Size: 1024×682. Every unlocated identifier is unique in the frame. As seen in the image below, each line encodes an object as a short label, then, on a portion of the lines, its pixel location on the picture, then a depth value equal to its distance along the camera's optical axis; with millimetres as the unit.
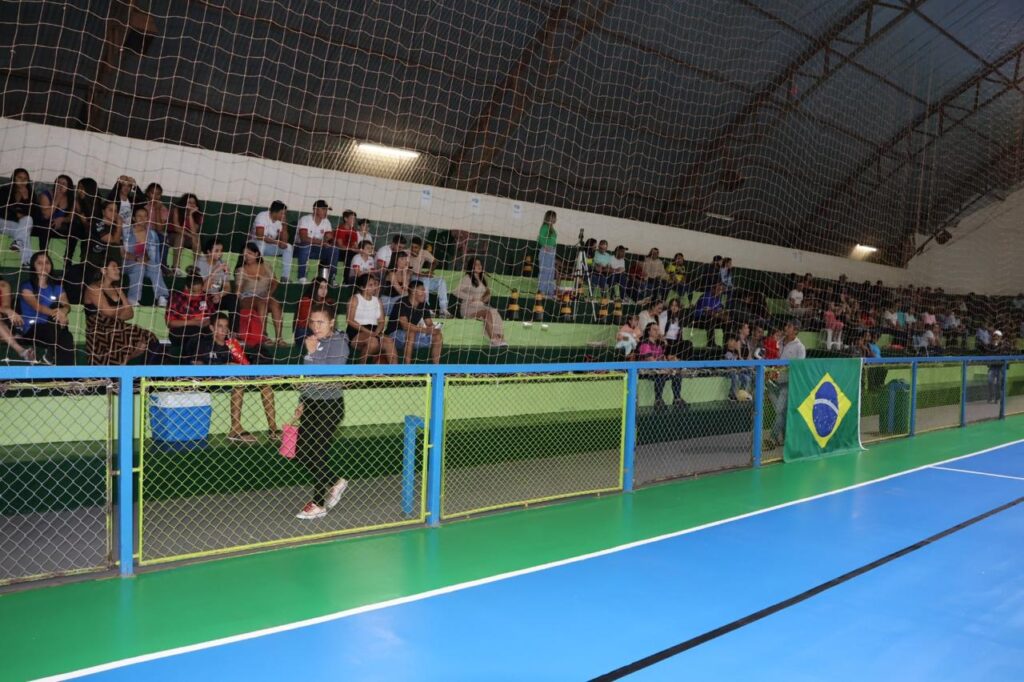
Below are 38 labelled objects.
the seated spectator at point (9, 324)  6801
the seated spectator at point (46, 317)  7121
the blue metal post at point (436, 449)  6023
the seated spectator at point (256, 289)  8406
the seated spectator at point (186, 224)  8930
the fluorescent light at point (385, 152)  13577
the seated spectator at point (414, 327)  9750
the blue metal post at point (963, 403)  12377
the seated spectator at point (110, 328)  7379
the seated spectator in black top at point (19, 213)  8102
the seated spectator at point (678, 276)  15156
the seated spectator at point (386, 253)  10656
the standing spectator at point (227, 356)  7609
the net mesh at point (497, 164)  8844
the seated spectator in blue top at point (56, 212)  8453
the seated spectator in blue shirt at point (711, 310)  14494
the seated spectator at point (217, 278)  8445
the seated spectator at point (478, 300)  11492
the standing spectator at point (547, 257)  13500
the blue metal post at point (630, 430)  7258
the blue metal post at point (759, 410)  8617
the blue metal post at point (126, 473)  4719
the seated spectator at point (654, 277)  14903
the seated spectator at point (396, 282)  10016
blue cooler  7059
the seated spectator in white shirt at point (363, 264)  10164
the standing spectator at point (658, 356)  10070
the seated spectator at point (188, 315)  7945
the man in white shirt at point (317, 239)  10344
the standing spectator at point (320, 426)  5836
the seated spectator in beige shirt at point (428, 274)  10906
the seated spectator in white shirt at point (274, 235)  9719
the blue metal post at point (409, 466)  6102
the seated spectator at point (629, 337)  12414
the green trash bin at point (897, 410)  11328
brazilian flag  9039
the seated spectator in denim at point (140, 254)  8352
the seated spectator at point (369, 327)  9008
